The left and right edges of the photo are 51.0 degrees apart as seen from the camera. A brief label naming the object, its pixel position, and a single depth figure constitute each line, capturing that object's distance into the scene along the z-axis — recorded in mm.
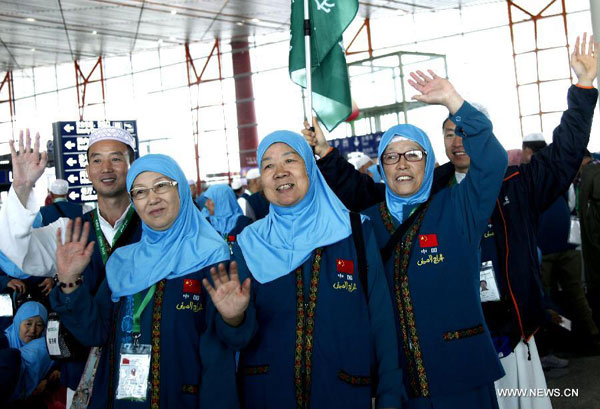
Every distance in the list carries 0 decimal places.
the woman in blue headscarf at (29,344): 3613
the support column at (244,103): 17297
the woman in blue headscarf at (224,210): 5867
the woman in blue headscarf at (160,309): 2049
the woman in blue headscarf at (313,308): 2033
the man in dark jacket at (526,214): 2648
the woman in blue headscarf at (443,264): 2180
